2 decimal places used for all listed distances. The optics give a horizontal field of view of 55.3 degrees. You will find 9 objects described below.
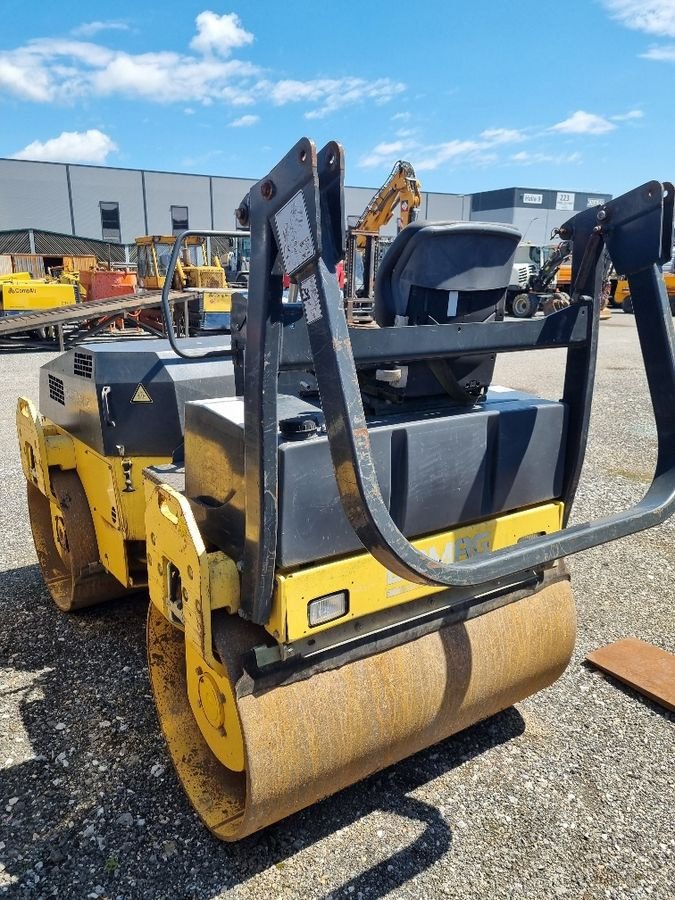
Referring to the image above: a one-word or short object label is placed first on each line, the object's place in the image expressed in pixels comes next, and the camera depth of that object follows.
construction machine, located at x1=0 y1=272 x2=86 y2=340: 13.91
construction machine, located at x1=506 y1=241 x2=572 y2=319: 18.92
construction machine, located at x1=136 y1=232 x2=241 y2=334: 13.99
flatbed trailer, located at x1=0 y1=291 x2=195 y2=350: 9.76
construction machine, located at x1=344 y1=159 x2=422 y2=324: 15.56
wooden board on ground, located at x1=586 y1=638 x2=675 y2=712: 2.72
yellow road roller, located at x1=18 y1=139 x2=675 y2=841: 1.45
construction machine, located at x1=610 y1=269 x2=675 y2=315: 21.19
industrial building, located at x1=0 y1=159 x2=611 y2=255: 38.41
